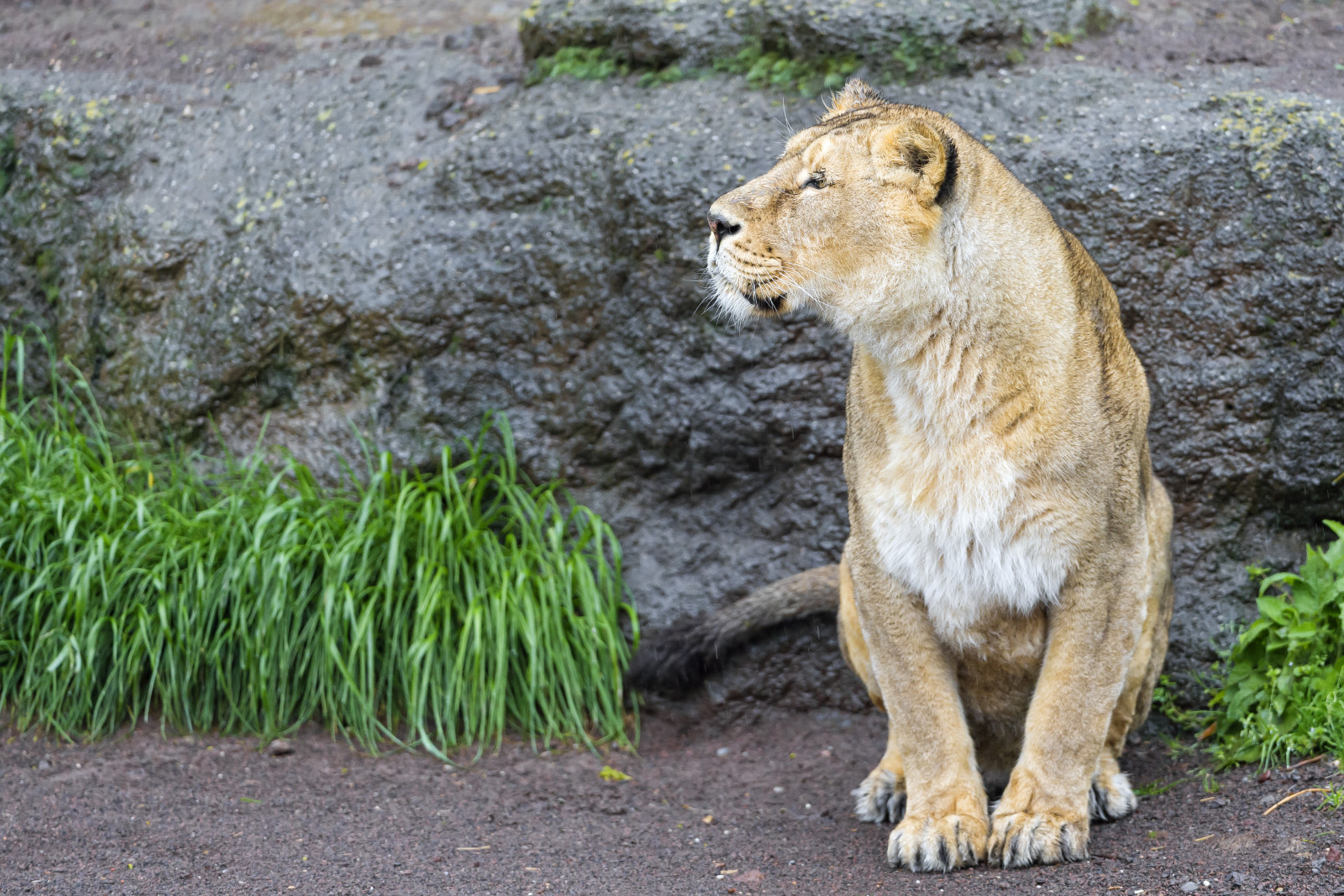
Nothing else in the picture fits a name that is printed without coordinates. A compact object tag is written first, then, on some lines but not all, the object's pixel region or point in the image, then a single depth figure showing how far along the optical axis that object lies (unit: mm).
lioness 7352
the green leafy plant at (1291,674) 8344
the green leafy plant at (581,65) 12500
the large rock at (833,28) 11461
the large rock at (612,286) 10203
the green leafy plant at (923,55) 11437
